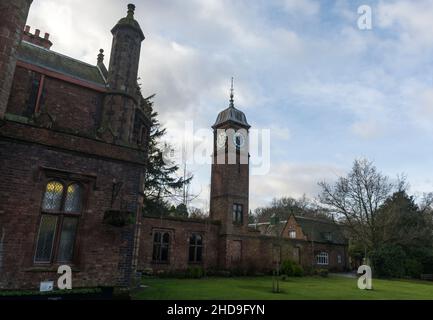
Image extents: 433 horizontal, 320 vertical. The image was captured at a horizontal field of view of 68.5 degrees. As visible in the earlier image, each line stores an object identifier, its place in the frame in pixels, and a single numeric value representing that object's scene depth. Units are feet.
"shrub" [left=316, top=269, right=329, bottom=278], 98.51
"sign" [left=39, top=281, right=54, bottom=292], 30.55
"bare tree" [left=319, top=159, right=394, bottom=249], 108.27
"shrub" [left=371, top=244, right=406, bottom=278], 101.60
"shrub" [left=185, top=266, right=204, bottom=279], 74.08
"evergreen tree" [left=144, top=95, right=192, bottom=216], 108.78
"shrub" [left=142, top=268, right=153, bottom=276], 73.36
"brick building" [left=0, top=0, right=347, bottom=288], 31.01
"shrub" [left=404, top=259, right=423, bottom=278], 108.47
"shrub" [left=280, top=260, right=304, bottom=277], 90.02
